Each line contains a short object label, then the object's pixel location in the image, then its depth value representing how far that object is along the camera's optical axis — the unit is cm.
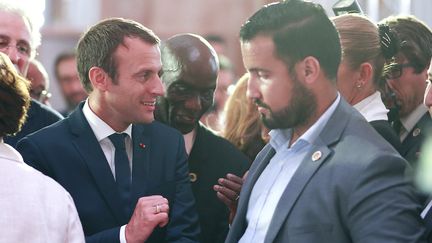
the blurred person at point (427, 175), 330
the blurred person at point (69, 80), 852
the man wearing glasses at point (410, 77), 441
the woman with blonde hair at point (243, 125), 515
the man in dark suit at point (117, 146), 397
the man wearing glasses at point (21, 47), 481
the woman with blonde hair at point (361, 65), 395
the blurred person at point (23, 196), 338
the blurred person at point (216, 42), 1003
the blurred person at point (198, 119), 453
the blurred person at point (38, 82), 608
